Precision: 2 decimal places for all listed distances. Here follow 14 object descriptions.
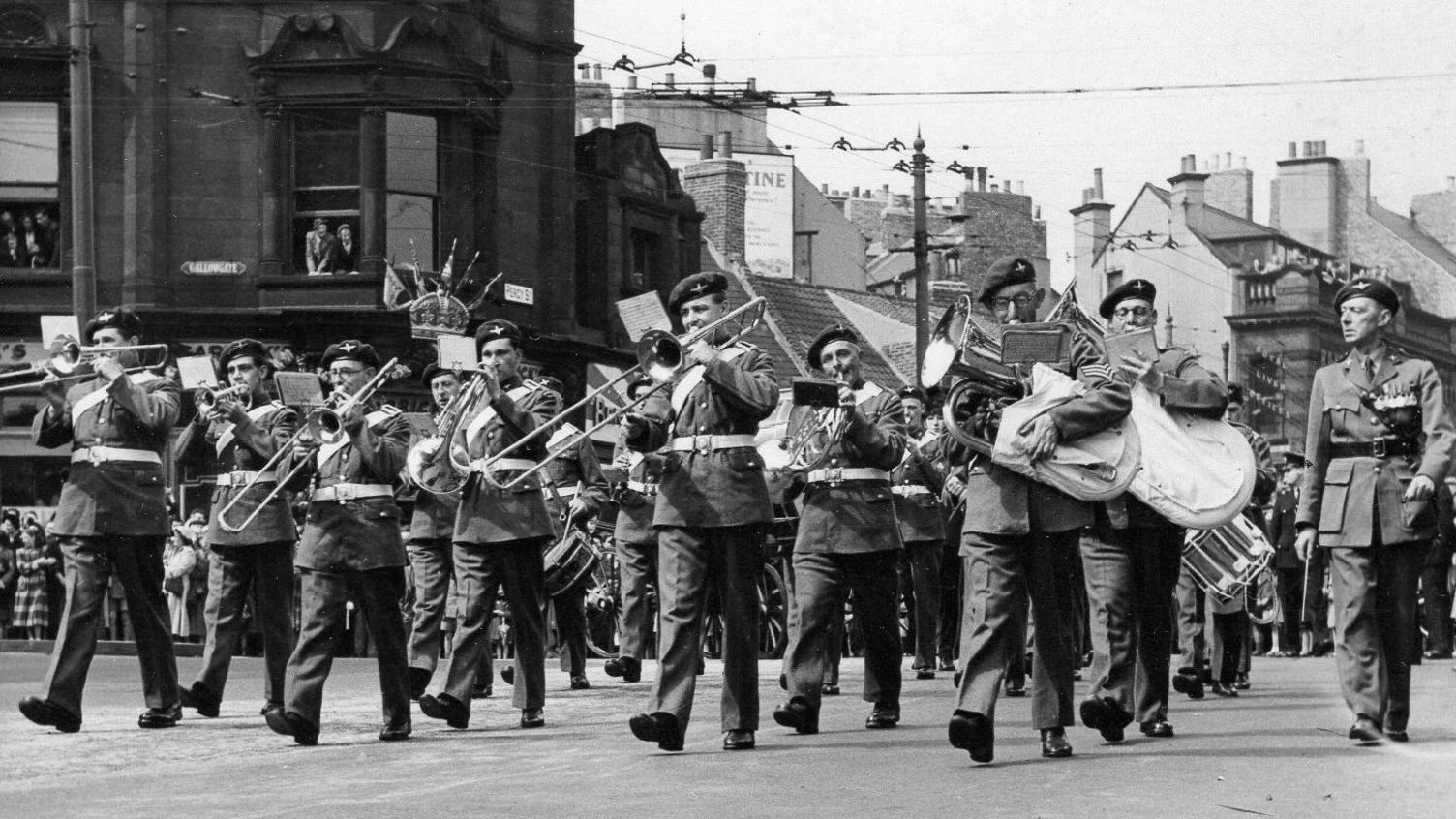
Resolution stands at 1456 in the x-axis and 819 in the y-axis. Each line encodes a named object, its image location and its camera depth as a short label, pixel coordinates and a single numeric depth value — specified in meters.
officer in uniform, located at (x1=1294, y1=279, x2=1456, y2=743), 11.30
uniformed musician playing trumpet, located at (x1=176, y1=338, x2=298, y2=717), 13.80
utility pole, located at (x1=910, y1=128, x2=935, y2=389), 35.03
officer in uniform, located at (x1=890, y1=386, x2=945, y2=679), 17.44
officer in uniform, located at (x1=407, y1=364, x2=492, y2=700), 15.08
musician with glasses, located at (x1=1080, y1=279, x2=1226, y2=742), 11.66
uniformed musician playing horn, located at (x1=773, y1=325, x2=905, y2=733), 12.62
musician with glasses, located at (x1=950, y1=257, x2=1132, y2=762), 10.54
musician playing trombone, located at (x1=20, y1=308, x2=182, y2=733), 12.90
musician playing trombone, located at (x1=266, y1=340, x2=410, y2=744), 12.20
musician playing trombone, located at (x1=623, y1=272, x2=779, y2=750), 11.20
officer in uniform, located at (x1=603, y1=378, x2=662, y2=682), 17.33
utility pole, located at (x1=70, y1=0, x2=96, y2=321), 26.00
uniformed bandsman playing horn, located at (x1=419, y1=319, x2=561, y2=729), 12.88
